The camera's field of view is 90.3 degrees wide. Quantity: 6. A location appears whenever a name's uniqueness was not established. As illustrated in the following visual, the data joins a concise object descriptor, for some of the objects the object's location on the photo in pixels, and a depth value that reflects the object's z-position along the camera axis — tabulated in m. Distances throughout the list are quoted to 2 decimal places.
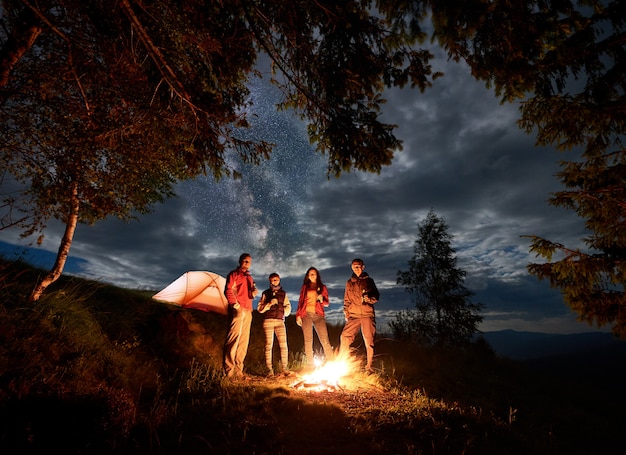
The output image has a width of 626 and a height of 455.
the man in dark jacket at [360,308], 7.81
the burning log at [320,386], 6.32
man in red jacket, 7.17
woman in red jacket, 8.24
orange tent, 12.70
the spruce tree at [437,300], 15.84
